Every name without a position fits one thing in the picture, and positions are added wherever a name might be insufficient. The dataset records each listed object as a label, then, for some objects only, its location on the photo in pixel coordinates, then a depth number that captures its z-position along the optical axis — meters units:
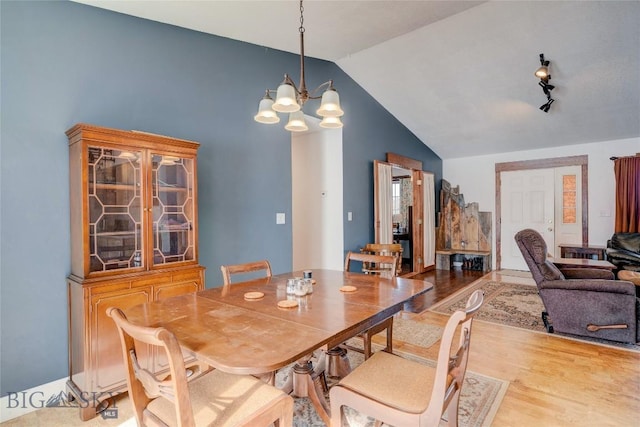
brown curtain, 5.25
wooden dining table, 1.16
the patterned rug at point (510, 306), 3.39
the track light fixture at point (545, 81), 3.96
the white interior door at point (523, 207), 6.28
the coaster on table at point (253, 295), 1.82
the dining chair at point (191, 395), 1.04
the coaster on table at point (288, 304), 1.65
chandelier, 1.90
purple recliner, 2.90
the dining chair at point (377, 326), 2.35
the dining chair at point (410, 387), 1.19
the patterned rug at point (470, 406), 1.92
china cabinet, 2.07
